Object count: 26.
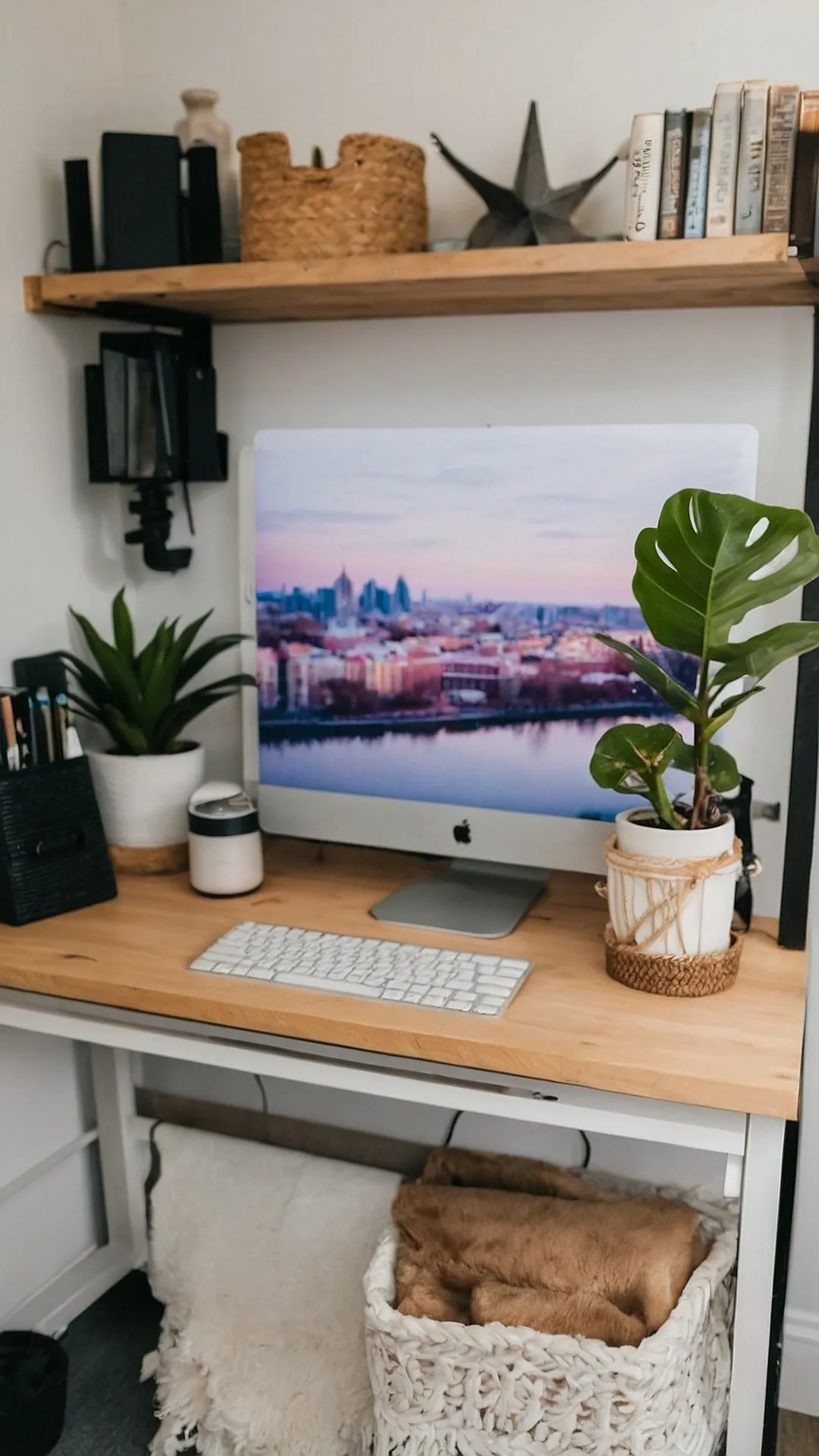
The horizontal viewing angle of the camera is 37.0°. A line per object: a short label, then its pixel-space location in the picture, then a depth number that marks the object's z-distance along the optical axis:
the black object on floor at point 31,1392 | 1.57
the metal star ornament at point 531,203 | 1.44
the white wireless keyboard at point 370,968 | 1.31
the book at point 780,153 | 1.30
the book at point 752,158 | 1.31
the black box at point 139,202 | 1.63
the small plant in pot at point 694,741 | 1.22
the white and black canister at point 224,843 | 1.61
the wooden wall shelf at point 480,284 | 1.32
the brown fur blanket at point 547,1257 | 1.38
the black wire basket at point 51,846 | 1.54
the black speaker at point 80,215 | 1.68
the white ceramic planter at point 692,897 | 1.31
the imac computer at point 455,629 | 1.46
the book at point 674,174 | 1.34
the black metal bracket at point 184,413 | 1.77
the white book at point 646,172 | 1.35
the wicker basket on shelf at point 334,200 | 1.47
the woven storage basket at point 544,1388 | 1.29
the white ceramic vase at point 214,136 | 1.67
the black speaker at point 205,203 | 1.64
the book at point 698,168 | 1.33
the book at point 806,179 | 1.28
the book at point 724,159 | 1.32
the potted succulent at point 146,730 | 1.72
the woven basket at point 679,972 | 1.32
